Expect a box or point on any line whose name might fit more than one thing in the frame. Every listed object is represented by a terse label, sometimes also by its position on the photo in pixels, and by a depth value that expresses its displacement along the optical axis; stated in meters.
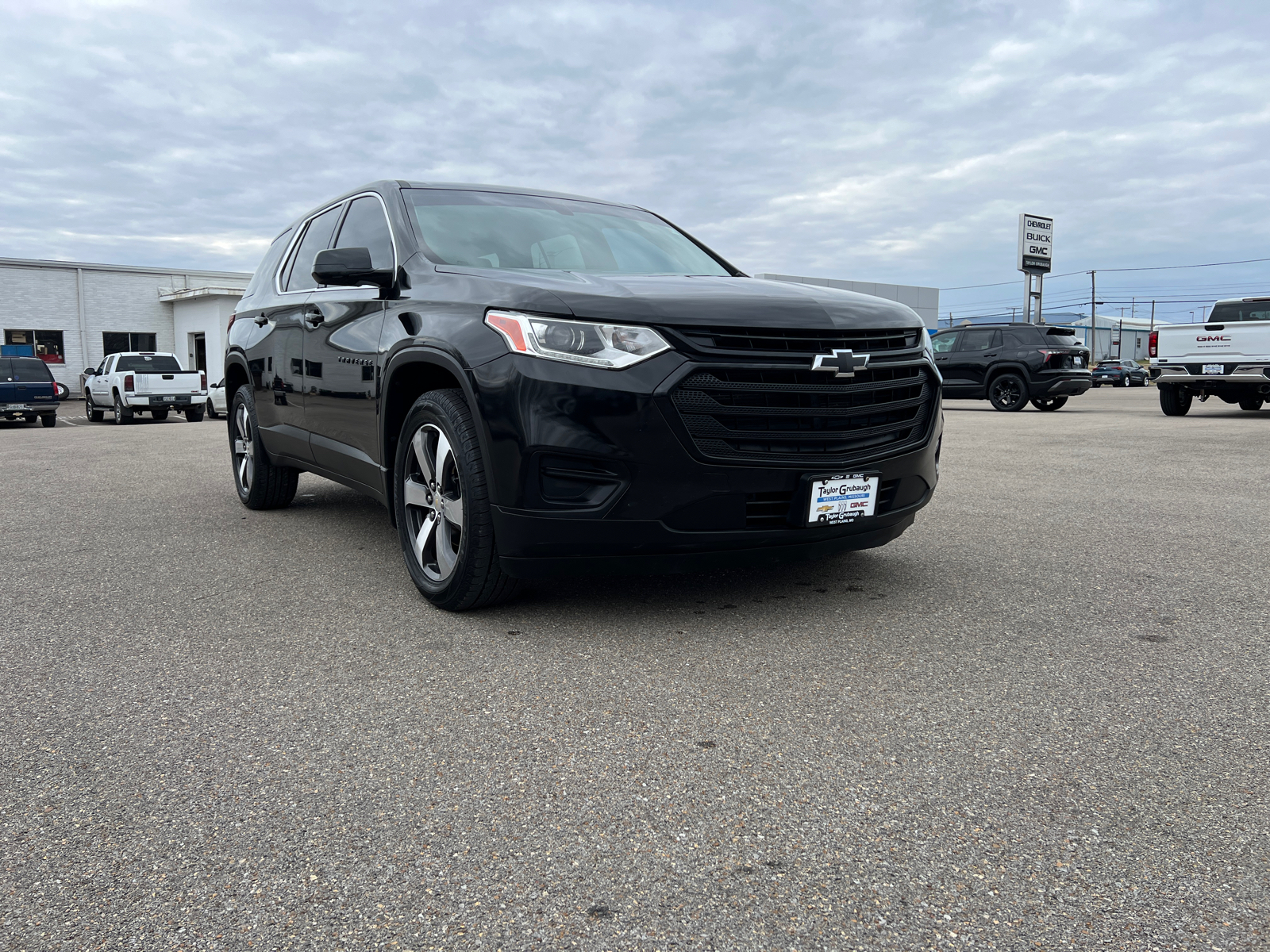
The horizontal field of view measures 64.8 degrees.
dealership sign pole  43.03
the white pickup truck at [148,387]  23.36
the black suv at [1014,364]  19.98
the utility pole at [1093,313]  84.78
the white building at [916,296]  45.47
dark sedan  51.72
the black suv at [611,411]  3.32
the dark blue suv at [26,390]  21.83
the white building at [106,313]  39.19
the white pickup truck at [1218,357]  15.43
